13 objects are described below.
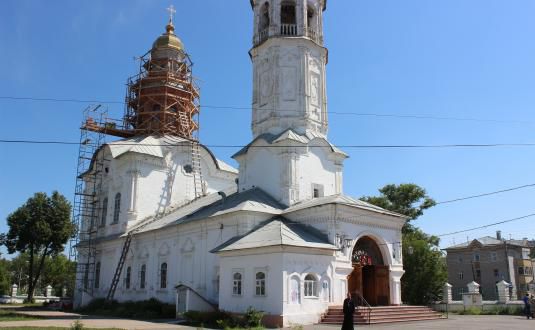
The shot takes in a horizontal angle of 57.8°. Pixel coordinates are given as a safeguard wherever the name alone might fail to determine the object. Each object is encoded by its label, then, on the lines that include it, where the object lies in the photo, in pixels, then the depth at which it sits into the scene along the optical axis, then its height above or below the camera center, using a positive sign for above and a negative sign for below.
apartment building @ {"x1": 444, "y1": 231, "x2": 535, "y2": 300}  50.66 +1.21
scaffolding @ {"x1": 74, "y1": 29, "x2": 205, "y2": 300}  33.25 +11.58
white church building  18.55 +2.80
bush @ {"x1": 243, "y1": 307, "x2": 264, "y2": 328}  16.86 -1.44
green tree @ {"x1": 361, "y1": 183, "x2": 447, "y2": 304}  28.66 +0.25
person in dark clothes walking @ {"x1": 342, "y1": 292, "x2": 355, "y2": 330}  11.79 -0.91
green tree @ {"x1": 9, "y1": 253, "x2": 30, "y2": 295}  76.19 +0.82
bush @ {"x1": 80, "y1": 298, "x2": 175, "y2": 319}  22.28 -1.63
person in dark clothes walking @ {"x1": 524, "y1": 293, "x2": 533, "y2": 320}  21.08 -1.20
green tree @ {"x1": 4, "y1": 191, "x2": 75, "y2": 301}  42.25 +4.30
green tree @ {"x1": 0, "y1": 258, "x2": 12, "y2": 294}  57.90 -0.72
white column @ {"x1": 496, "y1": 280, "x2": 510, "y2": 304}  25.58 -0.81
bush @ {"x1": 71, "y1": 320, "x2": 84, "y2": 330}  10.90 -1.13
